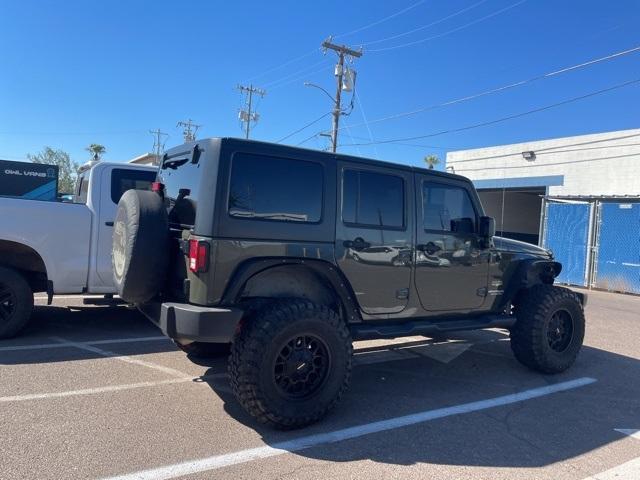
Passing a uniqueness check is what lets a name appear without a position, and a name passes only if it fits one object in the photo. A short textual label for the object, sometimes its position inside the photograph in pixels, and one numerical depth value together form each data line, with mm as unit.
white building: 15211
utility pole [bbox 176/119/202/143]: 63062
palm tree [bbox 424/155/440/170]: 56156
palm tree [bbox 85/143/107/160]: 71125
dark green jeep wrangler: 3844
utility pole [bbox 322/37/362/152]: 27312
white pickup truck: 5871
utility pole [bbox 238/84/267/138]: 43031
